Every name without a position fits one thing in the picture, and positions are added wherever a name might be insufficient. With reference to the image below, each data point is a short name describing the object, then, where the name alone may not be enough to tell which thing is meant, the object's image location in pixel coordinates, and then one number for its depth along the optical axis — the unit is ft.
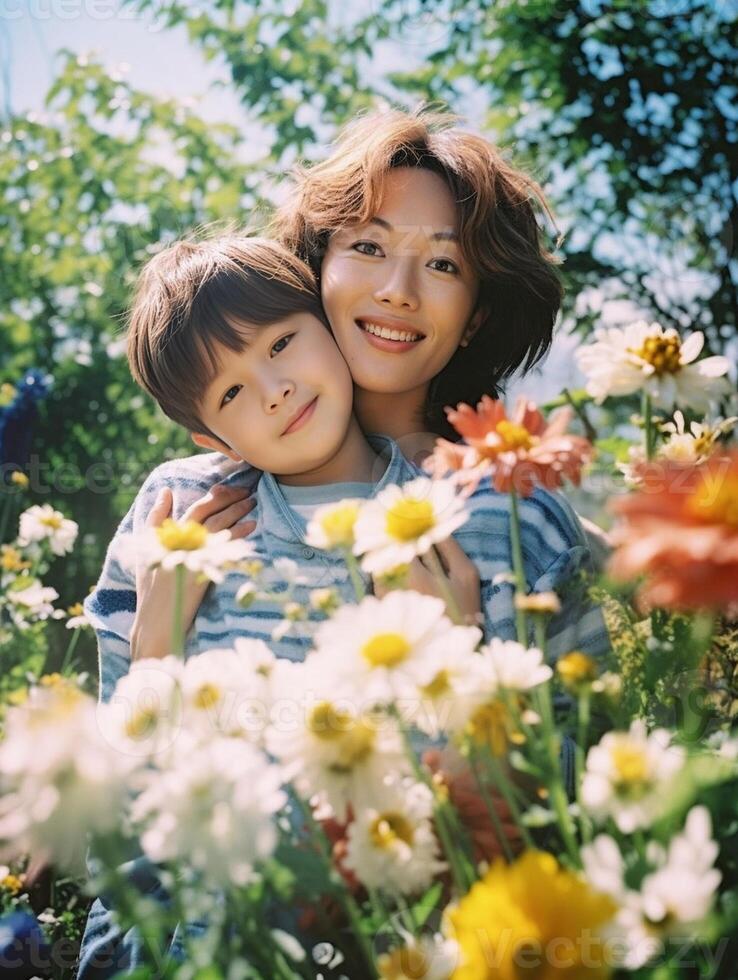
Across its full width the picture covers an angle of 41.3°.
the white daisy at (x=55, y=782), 1.53
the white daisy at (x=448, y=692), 1.87
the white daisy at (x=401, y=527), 2.19
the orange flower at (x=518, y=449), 2.27
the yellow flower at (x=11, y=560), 6.71
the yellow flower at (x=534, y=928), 1.46
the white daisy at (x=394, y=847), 1.90
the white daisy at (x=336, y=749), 1.86
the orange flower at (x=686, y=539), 1.53
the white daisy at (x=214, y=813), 1.60
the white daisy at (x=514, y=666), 1.96
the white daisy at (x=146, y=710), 1.87
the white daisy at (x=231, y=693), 1.90
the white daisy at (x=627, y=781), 1.71
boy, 3.96
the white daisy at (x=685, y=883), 1.50
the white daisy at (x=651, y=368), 2.77
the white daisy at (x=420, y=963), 1.75
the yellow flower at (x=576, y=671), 1.87
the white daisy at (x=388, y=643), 1.84
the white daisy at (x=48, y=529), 6.38
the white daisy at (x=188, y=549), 2.25
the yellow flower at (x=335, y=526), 2.18
